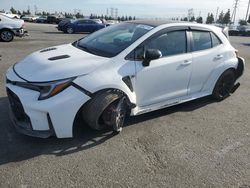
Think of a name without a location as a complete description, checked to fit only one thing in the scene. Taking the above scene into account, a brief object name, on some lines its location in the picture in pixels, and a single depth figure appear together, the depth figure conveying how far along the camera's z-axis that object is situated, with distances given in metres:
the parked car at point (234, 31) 28.16
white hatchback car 2.47
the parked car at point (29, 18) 37.08
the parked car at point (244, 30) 27.58
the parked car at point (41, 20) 34.96
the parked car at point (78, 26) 17.18
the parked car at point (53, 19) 33.06
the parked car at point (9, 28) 9.51
